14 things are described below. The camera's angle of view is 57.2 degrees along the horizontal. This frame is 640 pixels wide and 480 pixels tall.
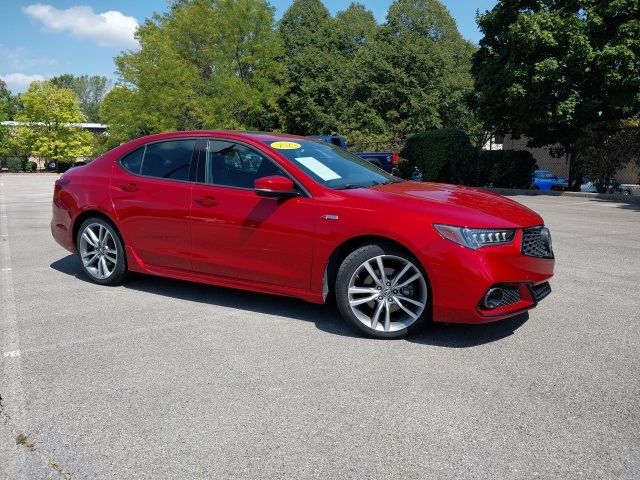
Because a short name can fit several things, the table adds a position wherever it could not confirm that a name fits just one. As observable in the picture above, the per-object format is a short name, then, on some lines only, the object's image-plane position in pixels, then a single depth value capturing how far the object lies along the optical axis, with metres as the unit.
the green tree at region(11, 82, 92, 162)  60.66
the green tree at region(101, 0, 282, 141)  33.88
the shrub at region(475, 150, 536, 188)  20.30
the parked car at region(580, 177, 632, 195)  17.38
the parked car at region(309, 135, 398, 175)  19.70
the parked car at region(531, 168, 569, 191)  20.26
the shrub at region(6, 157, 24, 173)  64.62
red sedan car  4.16
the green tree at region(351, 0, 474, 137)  45.38
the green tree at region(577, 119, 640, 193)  16.80
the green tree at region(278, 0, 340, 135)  45.56
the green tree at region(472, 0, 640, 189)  16.44
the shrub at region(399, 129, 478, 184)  20.80
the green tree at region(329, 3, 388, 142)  44.53
